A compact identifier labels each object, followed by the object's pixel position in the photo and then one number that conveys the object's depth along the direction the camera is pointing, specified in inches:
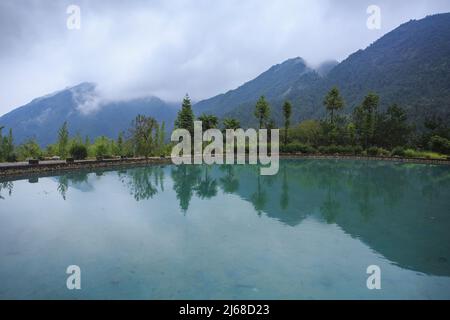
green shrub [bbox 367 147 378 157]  1425.7
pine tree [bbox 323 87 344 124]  1627.7
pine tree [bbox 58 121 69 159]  979.4
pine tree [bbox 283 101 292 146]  1599.4
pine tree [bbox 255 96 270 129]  1577.3
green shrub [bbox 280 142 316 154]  1519.4
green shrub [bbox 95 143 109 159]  1053.5
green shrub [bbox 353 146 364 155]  1471.0
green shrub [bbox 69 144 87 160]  978.1
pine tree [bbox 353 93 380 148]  1528.1
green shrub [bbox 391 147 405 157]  1353.3
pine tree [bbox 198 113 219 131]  1567.4
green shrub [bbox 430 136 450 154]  1337.4
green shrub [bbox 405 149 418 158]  1332.4
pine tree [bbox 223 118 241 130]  1734.4
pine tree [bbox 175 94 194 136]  1428.4
